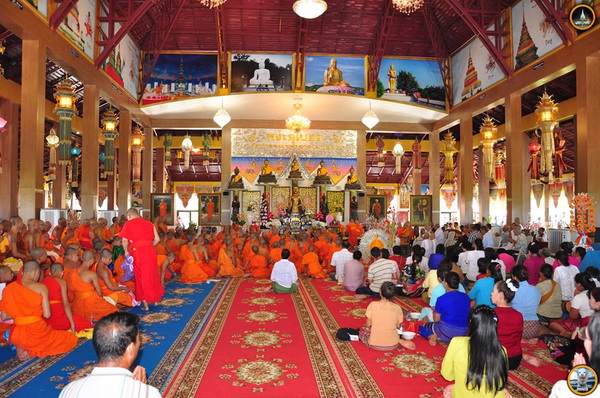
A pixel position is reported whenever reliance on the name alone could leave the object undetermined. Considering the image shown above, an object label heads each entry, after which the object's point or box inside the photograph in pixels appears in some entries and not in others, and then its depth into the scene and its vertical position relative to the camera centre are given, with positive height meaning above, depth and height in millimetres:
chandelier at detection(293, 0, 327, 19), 9627 +4287
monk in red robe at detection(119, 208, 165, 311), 6301 -573
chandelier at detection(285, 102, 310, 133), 15930 +3016
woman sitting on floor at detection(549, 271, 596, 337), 4772 -1037
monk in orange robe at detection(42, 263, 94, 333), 4715 -934
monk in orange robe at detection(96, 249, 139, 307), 5828 -960
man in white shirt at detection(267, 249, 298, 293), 7539 -1091
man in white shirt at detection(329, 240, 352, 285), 8539 -951
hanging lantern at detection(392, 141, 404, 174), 18391 +2318
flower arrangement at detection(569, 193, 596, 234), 9219 -115
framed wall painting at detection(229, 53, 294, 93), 16578 +4984
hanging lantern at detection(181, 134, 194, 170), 17547 +2404
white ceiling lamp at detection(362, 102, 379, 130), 15680 +3070
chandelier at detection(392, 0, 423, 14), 10449 +4804
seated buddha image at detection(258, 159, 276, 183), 18500 +1438
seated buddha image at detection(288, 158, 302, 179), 18562 +1595
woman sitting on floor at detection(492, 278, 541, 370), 3824 -921
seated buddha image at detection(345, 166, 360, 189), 18641 +1143
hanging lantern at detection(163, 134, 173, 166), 20234 +2812
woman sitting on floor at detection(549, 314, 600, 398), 2072 -688
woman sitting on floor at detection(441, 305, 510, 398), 2660 -900
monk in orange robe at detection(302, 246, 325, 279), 9297 -1130
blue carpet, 3709 -1392
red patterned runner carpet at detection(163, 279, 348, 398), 3660 -1409
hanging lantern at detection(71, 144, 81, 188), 14873 +1716
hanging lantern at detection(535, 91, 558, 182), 10258 +1812
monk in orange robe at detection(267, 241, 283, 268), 9273 -899
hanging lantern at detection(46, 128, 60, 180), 13789 +1981
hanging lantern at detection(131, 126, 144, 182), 16062 +2114
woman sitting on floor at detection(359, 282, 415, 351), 4547 -1138
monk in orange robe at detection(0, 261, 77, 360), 4285 -965
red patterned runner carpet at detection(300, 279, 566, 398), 3678 -1437
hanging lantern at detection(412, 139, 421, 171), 19641 +2219
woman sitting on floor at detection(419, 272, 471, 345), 4668 -1067
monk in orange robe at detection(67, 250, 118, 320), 5285 -963
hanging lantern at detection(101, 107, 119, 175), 13133 +2110
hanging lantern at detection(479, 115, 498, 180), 13141 +1913
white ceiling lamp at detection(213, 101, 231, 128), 15477 +3120
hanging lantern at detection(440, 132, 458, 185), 16644 +1994
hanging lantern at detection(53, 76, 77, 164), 9508 +2029
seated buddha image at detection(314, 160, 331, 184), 18531 +1344
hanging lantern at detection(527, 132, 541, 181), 12570 +1385
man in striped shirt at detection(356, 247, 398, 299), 6836 -988
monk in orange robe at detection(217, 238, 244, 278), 9203 -1072
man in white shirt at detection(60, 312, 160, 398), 1772 -648
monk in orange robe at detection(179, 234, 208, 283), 8539 -1055
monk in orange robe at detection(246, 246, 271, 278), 9258 -1128
